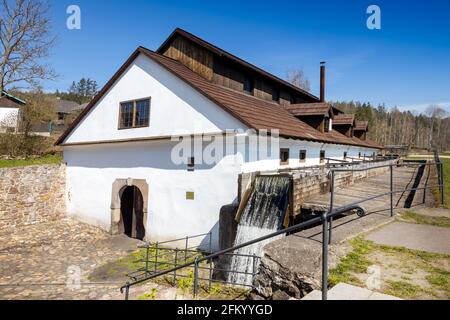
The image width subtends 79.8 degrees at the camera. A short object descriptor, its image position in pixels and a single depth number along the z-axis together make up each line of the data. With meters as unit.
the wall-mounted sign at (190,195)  11.77
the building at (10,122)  19.08
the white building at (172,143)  11.13
